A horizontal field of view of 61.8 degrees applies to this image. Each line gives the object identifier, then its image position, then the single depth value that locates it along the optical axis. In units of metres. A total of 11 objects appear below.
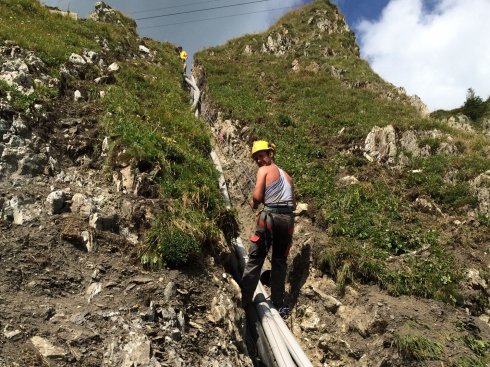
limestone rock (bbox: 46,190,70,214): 6.90
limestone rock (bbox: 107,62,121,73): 14.34
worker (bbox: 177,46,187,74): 26.29
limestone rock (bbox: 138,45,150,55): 19.95
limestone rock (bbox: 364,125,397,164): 12.86
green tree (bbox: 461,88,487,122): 27.12
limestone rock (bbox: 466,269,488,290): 7.76
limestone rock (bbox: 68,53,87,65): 12.90
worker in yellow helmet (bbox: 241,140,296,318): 7.69
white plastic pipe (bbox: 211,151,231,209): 9.77
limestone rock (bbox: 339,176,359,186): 11.33
